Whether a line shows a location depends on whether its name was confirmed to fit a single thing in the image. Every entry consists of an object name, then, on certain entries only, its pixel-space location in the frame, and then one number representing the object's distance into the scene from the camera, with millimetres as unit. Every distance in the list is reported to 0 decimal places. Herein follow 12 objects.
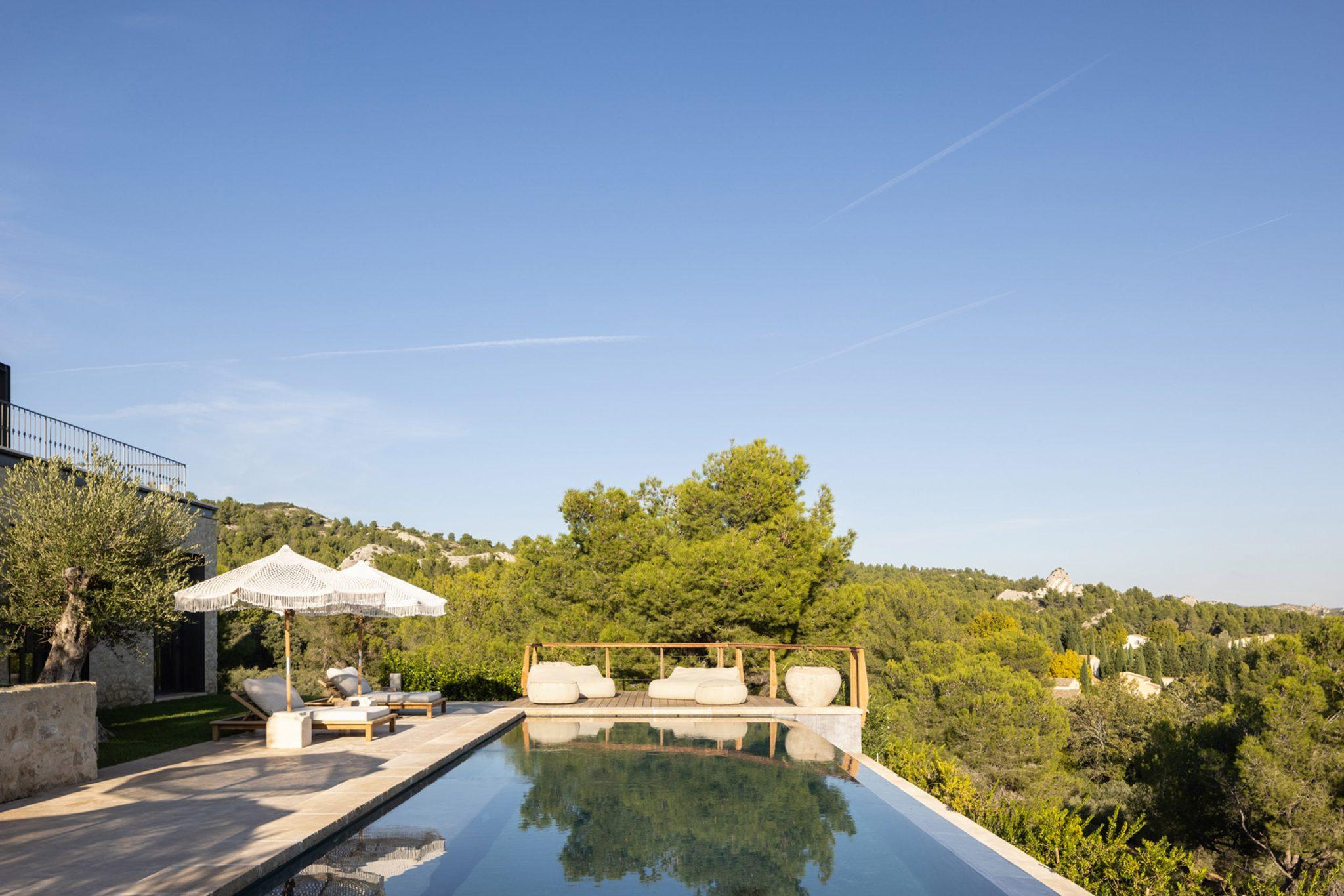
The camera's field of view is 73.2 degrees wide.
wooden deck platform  13180
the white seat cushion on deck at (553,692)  13773
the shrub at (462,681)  15531
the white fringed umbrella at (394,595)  11469
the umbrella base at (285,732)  9859
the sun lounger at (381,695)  12609
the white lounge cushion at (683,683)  14219
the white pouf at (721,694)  13656
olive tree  11203
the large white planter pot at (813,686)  13336
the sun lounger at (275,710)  10523
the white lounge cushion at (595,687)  14562
